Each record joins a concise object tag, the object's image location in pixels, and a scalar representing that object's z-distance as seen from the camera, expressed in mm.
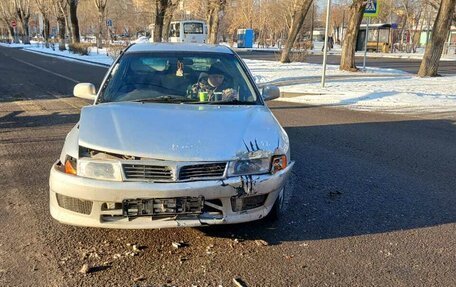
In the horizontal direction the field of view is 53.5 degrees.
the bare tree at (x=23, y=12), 65875
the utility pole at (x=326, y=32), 13580
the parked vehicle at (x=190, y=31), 40406
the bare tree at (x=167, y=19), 28416
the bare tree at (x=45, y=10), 53506
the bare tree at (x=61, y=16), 43781
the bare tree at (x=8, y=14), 73875
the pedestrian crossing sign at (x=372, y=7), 17266
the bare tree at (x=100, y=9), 43219
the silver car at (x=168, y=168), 3301
